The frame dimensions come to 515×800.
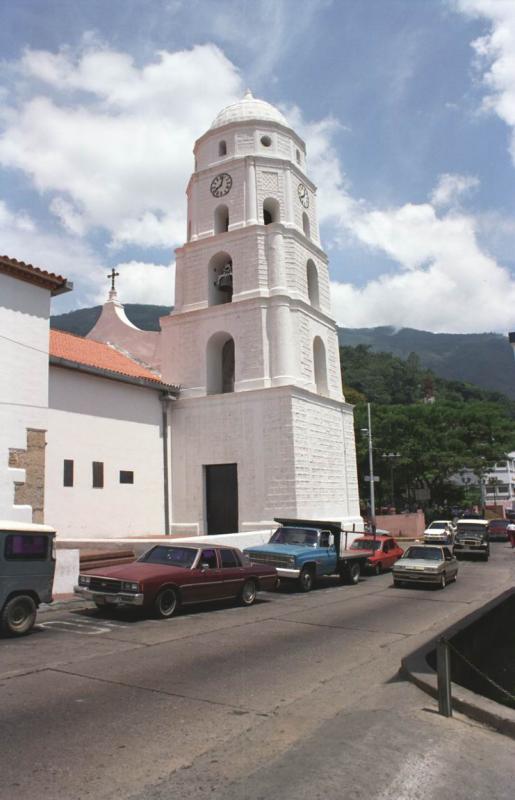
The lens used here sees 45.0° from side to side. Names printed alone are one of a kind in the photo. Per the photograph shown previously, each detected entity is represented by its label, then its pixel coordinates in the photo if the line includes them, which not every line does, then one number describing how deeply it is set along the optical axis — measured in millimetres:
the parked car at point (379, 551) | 21758
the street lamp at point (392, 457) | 48594
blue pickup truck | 16453
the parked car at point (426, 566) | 17734
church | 21031
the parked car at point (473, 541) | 29062
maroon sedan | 11406
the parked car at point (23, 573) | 9914
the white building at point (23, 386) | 15280
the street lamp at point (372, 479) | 32675
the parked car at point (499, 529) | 44344
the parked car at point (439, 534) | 32409
